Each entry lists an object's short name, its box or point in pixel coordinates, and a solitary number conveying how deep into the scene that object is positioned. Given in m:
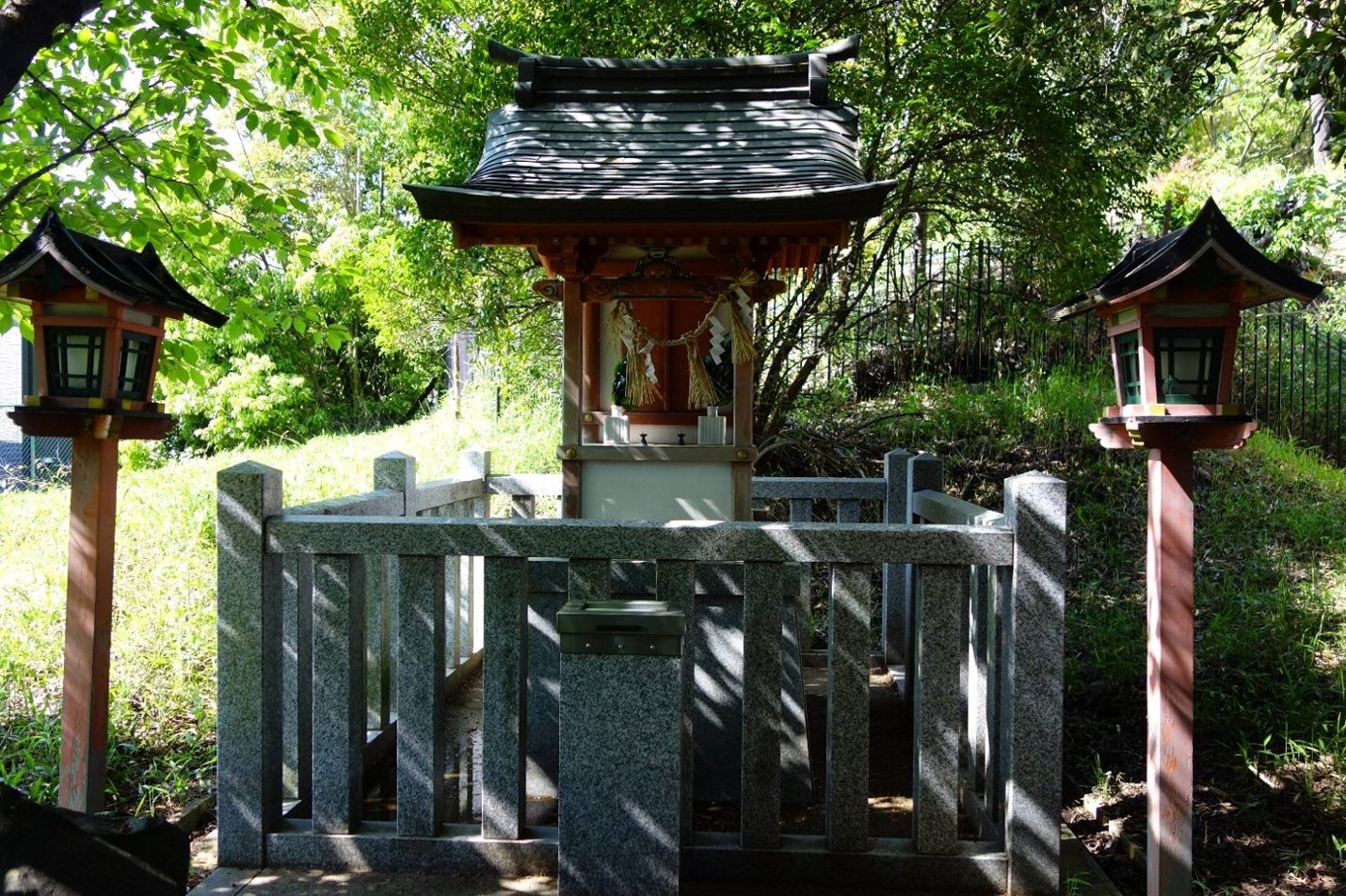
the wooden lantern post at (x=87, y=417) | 3.09
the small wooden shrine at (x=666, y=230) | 3.98
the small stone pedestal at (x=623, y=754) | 2.86
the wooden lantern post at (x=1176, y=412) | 2.93
